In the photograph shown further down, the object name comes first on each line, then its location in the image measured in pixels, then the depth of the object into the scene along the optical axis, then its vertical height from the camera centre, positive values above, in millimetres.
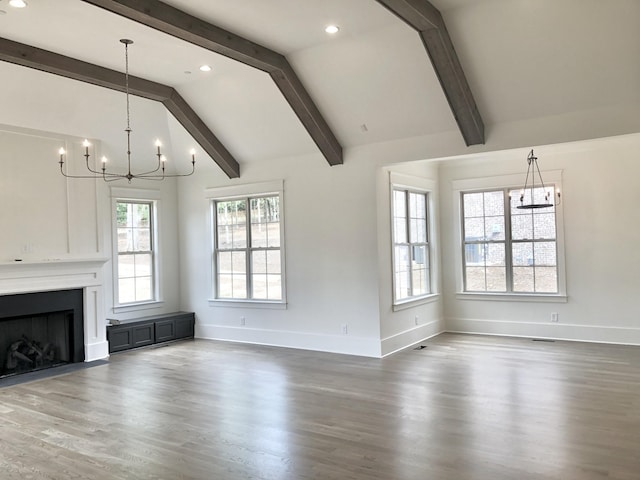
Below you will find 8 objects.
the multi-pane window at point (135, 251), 7949 +51
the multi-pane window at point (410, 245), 7289 +9
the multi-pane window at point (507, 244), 7582 -18
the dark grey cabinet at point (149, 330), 7370 -1139
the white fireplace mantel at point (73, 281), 6062 -305
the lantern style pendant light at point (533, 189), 7449 +783
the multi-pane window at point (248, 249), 7781 +34
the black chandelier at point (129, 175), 5395 +1261
